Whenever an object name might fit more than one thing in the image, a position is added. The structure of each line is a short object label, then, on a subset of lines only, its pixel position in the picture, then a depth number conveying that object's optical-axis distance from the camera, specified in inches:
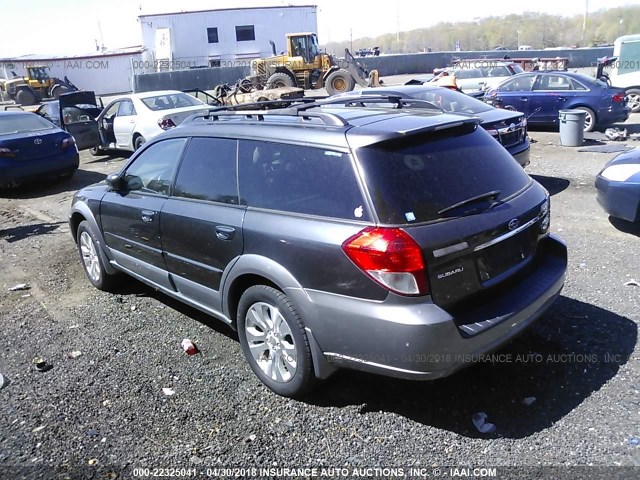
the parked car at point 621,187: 223.8
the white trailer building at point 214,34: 1959.9
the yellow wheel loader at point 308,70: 1059.9
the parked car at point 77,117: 526.0
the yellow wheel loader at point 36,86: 1445.6
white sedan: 466.3
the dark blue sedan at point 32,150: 389.7
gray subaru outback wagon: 108.0
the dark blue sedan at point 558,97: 501.0
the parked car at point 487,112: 303.1
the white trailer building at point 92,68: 1863.9
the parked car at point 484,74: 741.9
